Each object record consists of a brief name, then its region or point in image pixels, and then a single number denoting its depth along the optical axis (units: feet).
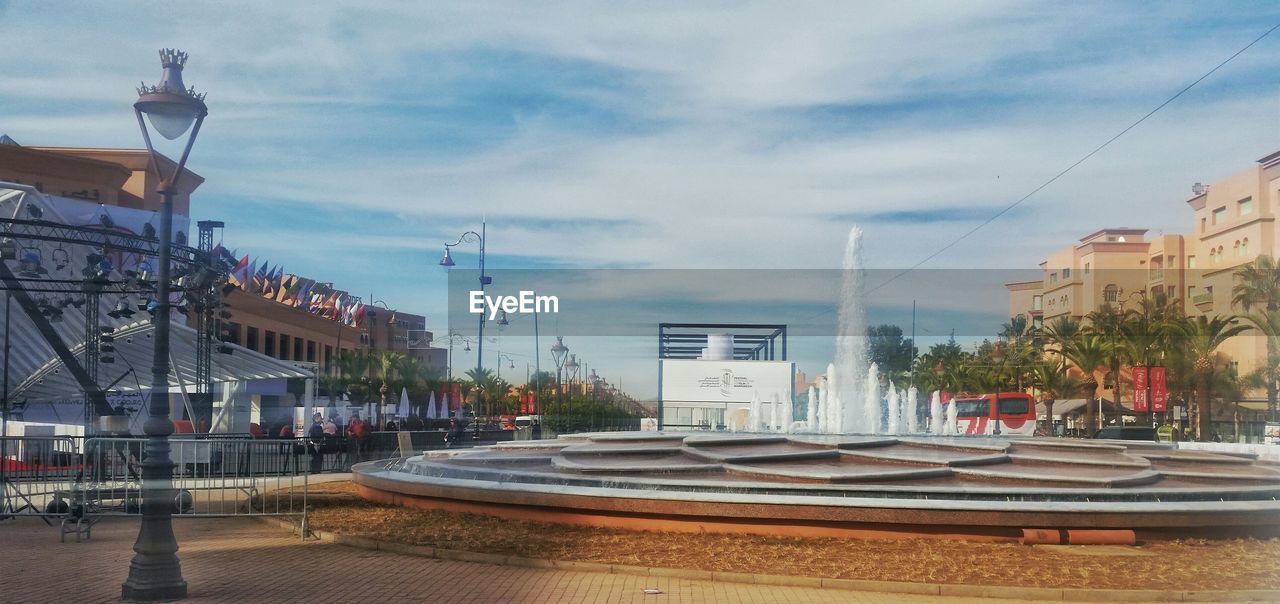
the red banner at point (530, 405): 218.05
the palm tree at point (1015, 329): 243.19
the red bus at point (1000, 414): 154.10
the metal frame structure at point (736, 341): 149.07
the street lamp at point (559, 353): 172.02
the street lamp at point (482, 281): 135.03
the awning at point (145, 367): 112.88
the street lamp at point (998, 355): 237.25
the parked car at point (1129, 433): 98.94
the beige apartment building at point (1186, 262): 121.29
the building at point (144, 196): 162.20
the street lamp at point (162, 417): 31.76
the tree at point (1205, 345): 165.17
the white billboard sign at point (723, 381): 134.72
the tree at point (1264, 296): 113.91
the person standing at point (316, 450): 88.89
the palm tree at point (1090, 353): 197.16
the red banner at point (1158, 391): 167.53
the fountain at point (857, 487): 41.52
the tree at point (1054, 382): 206.28
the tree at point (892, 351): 277.44
